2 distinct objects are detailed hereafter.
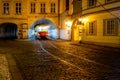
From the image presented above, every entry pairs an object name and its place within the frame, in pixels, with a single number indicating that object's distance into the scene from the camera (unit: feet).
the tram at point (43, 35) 105.04
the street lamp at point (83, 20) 61.26
